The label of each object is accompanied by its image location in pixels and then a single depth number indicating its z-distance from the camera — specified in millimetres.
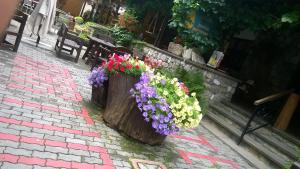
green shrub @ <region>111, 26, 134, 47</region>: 9250
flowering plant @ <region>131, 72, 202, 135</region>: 3334
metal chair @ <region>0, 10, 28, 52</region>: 5337
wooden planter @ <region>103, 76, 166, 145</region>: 3515
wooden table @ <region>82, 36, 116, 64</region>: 6754
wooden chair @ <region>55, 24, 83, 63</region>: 6731
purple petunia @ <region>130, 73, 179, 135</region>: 3322
